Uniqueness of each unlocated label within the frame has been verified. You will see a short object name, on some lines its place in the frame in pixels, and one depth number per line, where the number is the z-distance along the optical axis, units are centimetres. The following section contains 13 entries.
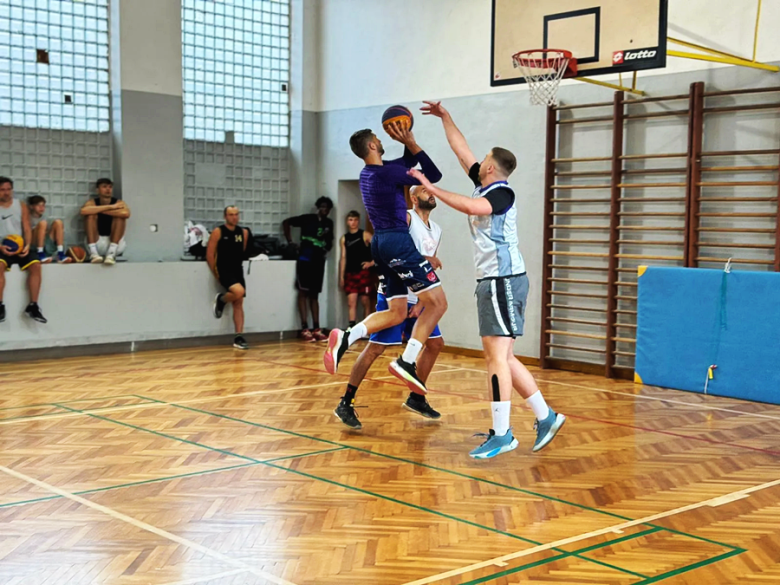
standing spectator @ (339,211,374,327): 1220
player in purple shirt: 609
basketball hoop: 822
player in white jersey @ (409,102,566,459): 541
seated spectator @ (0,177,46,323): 990
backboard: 785
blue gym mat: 791
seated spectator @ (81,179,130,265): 1060
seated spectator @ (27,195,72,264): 1022
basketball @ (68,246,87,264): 1047
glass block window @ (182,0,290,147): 1220
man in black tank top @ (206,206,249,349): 1138
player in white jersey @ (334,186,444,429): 650
